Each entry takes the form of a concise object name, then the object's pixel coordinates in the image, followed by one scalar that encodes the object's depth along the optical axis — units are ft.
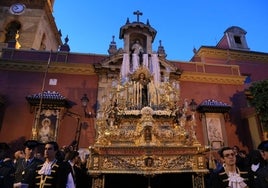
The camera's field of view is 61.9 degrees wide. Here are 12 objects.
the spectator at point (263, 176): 9.24
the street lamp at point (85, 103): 37.51
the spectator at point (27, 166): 14.37
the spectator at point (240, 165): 11.77
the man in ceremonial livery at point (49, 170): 11.75
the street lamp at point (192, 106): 39.37
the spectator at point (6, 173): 15.97
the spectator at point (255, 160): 14.01
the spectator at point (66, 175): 11.77
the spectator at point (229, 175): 10.58
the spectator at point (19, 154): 17.11
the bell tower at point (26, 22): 58.23
